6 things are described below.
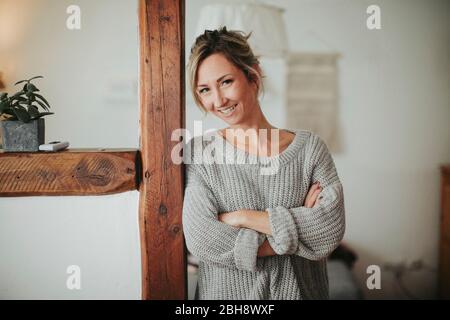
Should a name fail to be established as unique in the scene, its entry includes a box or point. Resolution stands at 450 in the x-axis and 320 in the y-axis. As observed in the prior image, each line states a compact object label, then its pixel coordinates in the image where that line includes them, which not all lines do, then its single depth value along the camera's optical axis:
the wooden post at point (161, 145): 1.17
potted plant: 1.13
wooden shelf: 1.16
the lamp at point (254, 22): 1.46
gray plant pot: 1.15
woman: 1.08
